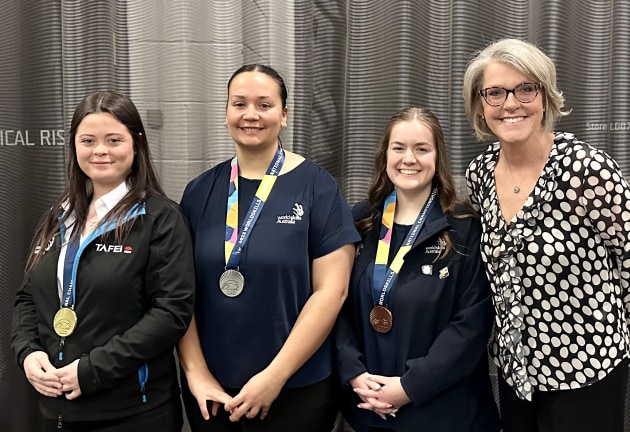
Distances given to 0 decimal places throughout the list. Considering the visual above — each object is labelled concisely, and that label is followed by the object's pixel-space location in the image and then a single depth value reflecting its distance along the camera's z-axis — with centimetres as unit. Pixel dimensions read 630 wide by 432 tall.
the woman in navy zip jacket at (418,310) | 162
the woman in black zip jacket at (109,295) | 154
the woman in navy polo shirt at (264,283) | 163
